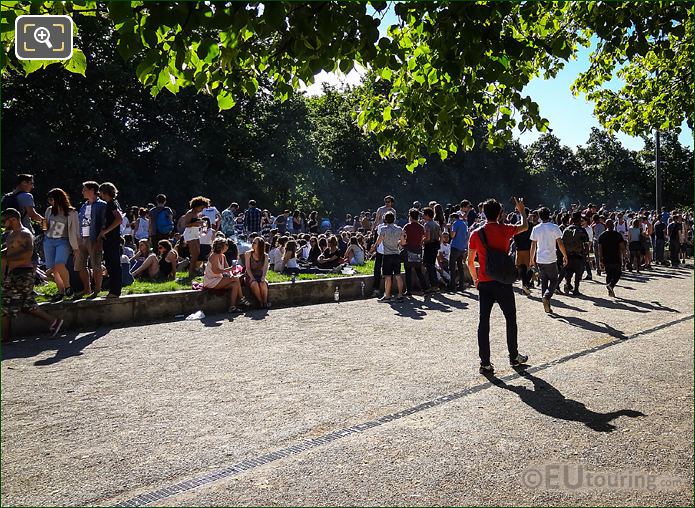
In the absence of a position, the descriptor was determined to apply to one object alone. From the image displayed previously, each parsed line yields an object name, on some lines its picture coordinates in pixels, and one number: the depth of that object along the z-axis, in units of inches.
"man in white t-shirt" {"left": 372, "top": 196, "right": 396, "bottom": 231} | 591.3
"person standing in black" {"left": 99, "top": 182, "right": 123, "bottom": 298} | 392.5
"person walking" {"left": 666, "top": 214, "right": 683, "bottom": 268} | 874.8
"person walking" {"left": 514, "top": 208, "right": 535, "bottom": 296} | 579.5
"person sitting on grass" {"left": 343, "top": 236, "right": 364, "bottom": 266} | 698.2
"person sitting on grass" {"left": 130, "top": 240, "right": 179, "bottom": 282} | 513.0
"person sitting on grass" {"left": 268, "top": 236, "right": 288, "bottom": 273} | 604.1
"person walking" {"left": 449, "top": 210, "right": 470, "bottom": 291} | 573.6
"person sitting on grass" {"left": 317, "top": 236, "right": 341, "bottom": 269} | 659.4
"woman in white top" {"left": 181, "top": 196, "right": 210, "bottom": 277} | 538.9
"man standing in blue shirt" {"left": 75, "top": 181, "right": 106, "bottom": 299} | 392.8
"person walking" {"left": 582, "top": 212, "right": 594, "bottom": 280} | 674.3
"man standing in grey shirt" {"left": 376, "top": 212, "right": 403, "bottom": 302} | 521.3
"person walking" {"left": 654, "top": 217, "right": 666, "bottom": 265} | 916.6
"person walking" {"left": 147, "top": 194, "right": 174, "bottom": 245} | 593.3
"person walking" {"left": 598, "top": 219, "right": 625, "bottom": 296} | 550.6
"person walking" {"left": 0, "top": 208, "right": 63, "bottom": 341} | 326.6
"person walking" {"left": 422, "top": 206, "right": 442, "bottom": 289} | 567.8
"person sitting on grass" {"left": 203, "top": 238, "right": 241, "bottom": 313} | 444.1
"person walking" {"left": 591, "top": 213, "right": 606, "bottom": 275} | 801.6
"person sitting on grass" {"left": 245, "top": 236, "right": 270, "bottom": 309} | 466.6
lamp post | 1034.1
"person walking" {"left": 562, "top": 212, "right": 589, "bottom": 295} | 566.3
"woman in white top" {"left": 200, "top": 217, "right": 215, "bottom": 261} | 551.5
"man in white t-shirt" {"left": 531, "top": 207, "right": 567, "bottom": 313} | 461.7
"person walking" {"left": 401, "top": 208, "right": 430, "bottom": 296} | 540.4
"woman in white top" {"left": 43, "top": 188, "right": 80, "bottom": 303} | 389.7
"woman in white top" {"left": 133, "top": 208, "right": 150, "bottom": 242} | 655.8
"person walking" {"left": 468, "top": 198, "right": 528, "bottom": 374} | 267.7
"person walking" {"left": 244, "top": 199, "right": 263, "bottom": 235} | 695.7
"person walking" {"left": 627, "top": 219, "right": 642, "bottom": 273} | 823.1
